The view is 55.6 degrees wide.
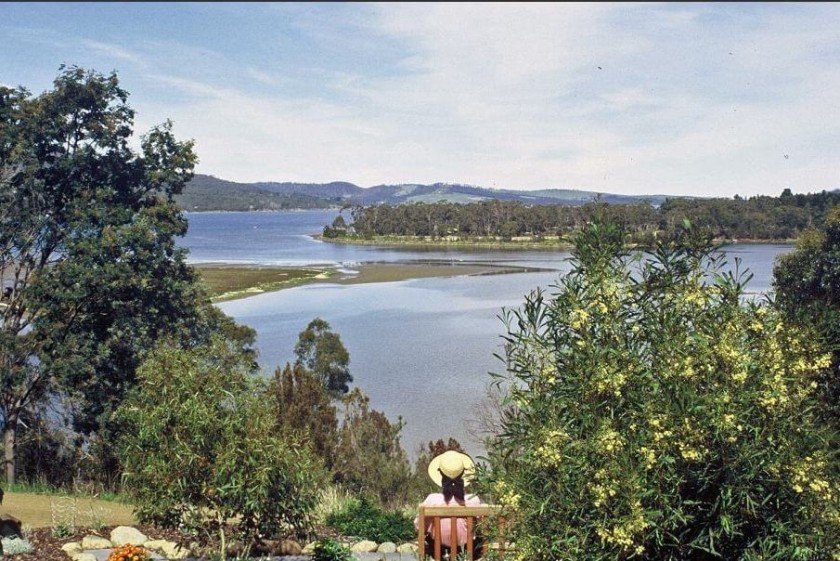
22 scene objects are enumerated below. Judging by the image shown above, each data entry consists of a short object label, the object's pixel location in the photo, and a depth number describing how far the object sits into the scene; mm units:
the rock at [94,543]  9177
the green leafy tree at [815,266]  22562
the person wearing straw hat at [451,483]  8792
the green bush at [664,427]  6043
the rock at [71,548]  8930
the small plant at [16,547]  8656
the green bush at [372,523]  9961
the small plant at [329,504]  10664
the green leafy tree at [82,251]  16047
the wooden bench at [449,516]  8500
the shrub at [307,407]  19562
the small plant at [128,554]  7574
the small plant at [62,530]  9430
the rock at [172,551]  9117
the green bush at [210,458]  7816
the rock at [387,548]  9648
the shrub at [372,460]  19094
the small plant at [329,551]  8359
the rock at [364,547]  9602
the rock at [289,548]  9203
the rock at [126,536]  9383
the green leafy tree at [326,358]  32188
